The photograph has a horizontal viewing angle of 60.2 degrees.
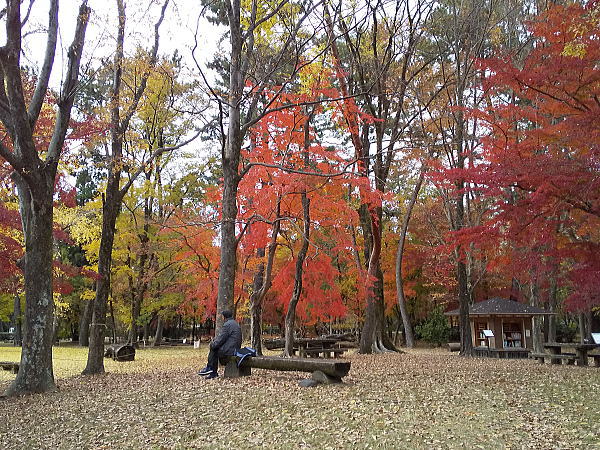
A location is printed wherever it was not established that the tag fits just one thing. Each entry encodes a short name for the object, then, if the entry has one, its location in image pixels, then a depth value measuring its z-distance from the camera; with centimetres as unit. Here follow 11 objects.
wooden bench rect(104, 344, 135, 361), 1787
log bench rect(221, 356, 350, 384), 806
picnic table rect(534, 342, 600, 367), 1297
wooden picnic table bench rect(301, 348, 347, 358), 1575
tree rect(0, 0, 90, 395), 852
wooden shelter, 2012
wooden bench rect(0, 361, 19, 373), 1353
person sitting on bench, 915
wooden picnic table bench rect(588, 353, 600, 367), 1245
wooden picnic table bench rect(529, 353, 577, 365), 1342
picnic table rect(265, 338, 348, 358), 1590
